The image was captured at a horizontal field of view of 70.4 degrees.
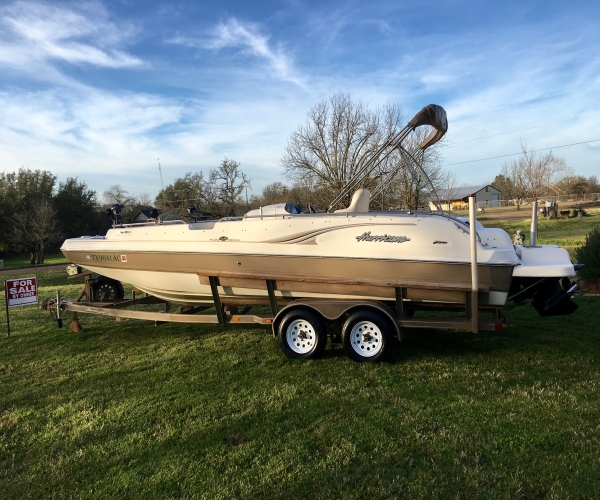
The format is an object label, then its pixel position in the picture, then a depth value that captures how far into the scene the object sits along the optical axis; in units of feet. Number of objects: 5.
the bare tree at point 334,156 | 78.18
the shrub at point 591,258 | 29.35
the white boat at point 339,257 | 16.53
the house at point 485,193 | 219.00
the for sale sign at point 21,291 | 22.88
